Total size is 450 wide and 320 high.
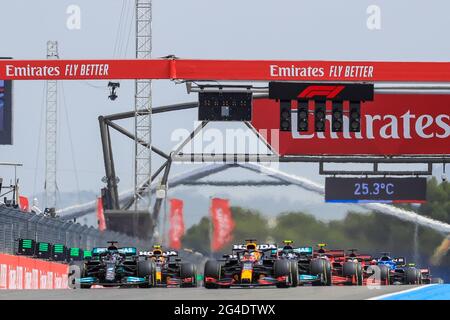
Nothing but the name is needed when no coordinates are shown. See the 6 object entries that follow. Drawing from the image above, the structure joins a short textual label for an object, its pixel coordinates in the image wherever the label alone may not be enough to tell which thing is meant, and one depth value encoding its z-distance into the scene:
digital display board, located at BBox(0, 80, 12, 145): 60.44
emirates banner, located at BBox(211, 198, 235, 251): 50.00
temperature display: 51.91
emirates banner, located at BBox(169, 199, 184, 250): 51.56
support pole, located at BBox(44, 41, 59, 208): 80.69
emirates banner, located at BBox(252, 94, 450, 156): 54.84
